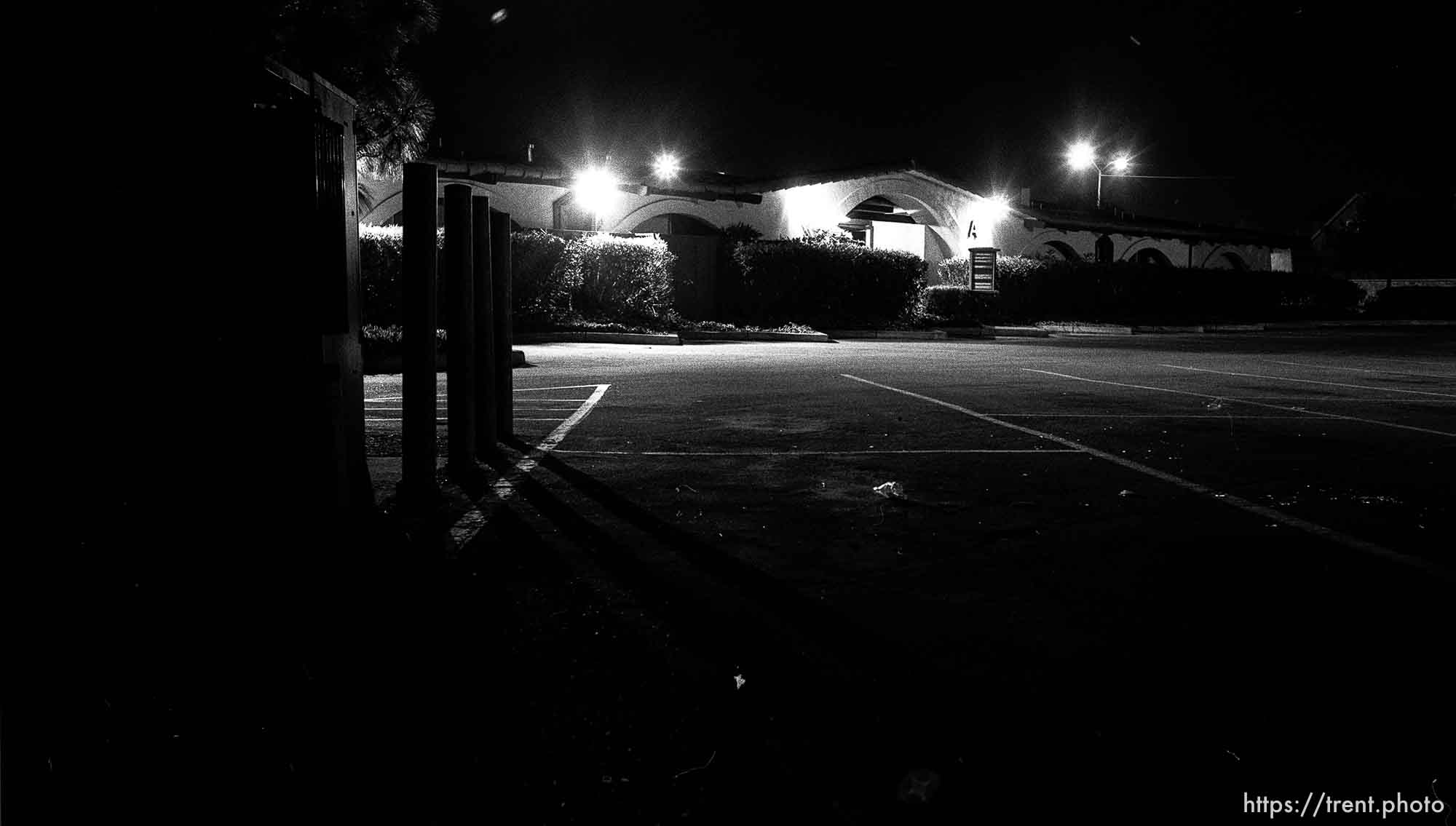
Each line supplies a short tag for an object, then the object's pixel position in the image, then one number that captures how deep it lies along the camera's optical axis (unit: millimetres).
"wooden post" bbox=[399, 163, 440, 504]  5246
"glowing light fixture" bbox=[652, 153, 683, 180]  32094
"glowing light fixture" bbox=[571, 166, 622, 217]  29469
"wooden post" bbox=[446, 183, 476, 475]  5949
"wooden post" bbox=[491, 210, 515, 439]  6977
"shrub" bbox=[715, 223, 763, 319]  26938
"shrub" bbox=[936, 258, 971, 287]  32031
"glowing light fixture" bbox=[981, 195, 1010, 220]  38719
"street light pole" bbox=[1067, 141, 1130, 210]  50562
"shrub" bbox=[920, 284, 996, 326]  30812
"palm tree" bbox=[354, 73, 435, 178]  18969
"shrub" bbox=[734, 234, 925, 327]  26594
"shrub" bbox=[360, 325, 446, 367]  13891
